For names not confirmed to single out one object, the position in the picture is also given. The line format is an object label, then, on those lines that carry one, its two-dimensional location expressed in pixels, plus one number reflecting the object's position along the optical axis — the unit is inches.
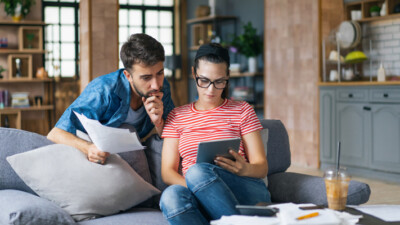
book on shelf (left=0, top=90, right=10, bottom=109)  292.2
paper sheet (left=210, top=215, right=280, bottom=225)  63.4
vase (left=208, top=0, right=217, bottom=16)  328.2
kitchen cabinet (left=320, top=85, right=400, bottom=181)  207.3
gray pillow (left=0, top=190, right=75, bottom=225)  74.4
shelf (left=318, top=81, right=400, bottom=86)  205.2
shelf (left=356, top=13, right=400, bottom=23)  219.5
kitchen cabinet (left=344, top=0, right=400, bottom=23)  223.6
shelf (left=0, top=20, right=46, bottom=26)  292.3
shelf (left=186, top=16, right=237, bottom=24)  325.4
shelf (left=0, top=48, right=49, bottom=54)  291.3
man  97.1
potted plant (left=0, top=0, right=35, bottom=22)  287.3
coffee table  67.1
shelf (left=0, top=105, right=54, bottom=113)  288.2
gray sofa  76.9
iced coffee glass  72.3
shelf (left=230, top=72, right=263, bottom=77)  292.0
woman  80.4
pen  63.5
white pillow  85.1
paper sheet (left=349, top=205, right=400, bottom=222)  69.3
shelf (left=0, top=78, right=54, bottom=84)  292.3
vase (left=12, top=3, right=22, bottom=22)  289.2
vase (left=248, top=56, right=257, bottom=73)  295.0
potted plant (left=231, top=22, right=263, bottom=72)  291.6
